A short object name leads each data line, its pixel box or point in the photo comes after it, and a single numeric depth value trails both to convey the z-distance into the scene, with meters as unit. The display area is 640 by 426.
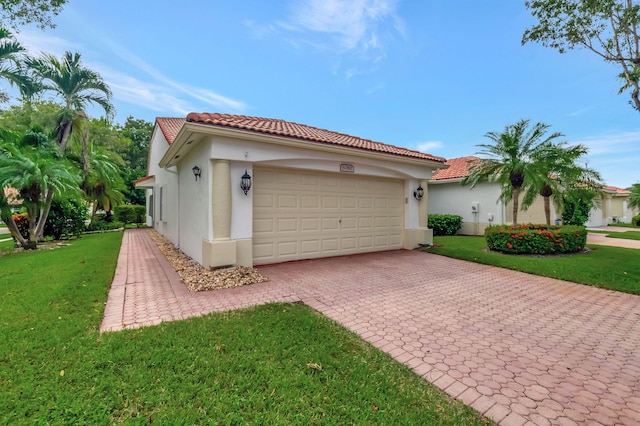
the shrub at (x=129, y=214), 23.77
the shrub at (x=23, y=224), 14.58
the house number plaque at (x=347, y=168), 9.10
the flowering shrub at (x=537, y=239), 9.98
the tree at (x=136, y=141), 35.88
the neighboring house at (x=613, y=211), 23.53
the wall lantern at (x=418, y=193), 11.01
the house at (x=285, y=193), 7.06
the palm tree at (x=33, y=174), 10.18
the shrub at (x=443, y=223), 15.98
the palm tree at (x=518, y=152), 10.55
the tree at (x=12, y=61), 11.72
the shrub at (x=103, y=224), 20.77
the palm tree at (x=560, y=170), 10.62
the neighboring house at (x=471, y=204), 15.18
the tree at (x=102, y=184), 20.97
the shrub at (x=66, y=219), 14.71
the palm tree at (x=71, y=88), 15.37
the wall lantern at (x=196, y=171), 7.93
